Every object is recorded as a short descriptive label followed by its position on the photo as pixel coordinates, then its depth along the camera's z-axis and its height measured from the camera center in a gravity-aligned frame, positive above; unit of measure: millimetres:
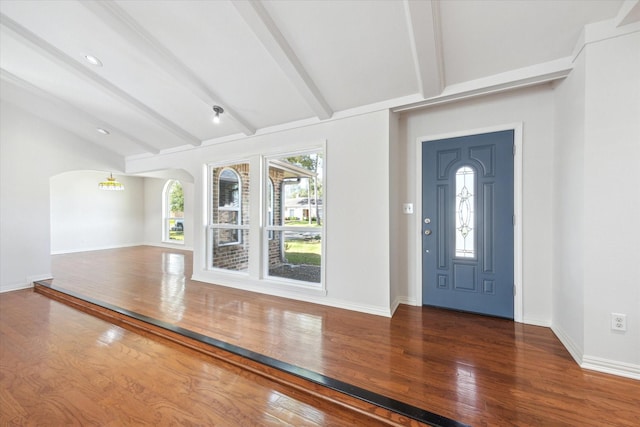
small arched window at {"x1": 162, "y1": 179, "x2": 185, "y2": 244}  8383 -55
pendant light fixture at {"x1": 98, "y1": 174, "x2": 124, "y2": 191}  6821 +684
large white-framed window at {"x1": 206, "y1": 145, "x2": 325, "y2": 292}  3516 -141
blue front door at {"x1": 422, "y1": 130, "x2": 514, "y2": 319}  2777 -145
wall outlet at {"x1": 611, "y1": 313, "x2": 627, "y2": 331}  1825 -799
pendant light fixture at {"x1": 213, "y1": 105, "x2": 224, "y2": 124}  3193 +1265
